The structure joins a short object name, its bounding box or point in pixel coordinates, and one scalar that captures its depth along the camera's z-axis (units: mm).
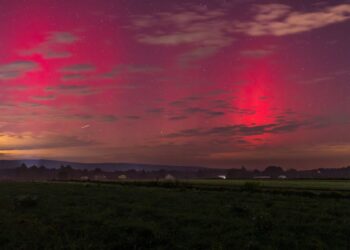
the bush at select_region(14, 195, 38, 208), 36716
